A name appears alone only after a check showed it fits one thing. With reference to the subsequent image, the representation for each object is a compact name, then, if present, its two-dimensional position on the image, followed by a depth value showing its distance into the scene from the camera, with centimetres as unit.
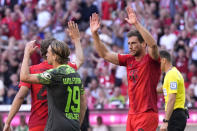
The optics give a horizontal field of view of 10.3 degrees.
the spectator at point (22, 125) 2886
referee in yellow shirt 1898
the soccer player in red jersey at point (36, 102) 1545
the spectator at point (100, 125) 2923
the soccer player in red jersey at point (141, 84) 1665
